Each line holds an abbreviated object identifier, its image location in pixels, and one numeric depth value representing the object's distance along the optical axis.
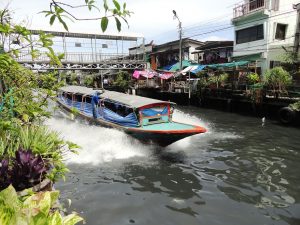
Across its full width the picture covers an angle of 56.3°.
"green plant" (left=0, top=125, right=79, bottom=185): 3.98
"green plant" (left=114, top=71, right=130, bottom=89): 43.12
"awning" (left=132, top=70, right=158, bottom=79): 35.18
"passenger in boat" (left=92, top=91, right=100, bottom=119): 13.86
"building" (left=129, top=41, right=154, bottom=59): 44.72
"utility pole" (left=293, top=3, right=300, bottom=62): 22.55
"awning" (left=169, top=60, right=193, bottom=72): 33.94
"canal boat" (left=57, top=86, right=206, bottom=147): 10.38
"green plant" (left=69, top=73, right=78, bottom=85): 56.58
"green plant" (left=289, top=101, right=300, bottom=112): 16.43
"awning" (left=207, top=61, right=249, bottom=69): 24.31
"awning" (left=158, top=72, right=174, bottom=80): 32.05
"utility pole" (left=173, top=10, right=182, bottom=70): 30.26
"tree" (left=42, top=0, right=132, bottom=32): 2.07
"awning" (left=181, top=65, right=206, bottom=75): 28.16
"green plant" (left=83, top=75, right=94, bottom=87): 53.75
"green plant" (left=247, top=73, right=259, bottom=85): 21.12
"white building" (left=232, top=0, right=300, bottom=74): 24.61
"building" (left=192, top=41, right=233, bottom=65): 31.55
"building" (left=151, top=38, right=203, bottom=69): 38.31
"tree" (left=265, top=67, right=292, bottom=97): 18.39
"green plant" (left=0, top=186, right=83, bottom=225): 1.71
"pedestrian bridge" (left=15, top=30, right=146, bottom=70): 39.81
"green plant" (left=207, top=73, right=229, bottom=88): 24.38
